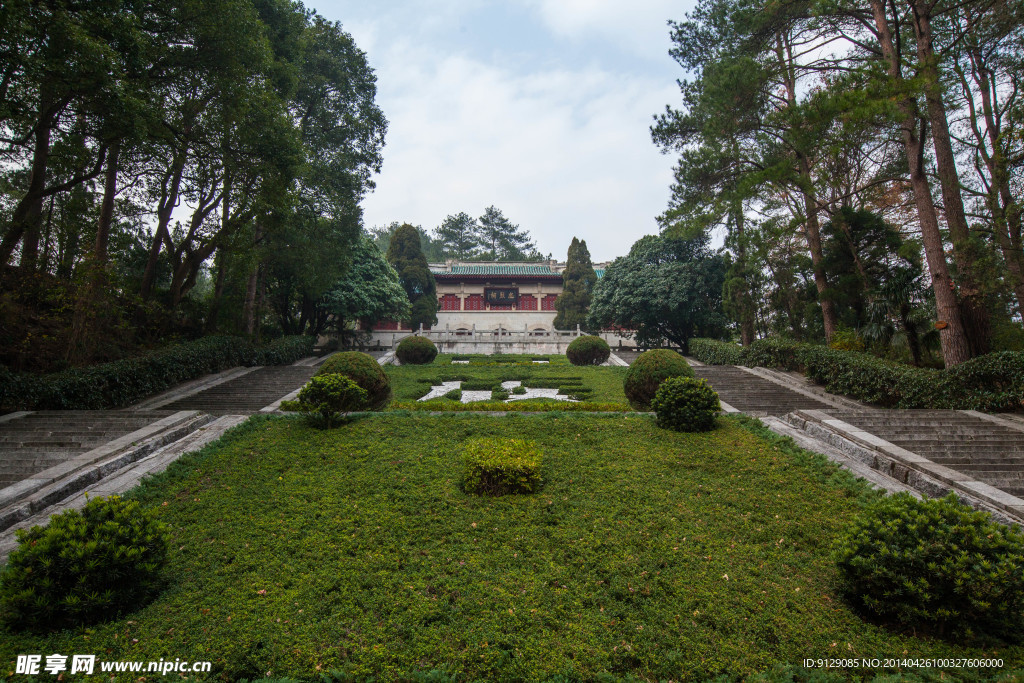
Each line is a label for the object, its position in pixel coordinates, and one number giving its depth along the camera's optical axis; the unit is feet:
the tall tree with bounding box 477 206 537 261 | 143.74
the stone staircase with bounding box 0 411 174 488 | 18.38
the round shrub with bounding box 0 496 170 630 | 9.26
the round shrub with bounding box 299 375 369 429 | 21.57
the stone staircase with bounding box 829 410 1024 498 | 17.84
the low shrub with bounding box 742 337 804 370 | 42.88
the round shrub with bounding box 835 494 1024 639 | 9.21
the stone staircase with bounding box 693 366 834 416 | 32.53
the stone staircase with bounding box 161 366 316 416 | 32.71
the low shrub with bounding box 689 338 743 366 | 50.40
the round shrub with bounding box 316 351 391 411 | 26.21
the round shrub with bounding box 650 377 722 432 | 21.63
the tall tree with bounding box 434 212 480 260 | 147.54
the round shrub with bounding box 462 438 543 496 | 15.78
